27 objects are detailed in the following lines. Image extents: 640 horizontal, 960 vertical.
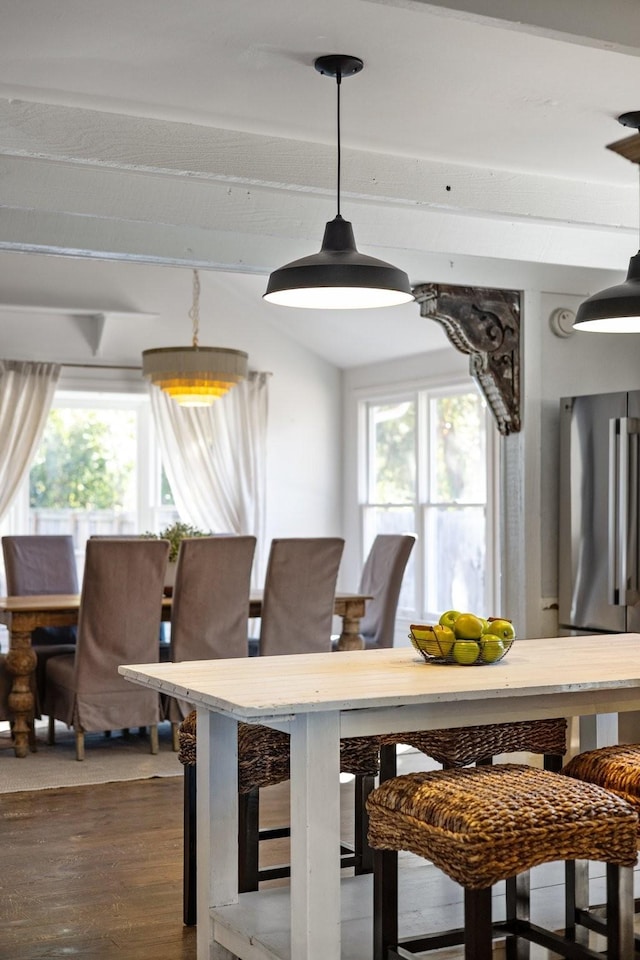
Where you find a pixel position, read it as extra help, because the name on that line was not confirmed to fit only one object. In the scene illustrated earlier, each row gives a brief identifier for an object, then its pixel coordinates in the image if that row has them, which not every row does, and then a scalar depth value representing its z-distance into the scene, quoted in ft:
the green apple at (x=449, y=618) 10.04
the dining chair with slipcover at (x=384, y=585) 21.44
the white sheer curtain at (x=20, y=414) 26.35
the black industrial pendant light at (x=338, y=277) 10.15
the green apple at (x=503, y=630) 9.95
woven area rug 16.61
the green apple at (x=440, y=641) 9.89
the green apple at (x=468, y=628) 9.87
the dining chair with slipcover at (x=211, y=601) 18.47
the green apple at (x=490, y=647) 9.86
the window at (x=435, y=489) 25.58
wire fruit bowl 9.82
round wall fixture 20.17
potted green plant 21.53
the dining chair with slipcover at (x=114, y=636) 17.93
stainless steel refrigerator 18.22
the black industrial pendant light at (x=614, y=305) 11.15
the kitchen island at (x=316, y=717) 8.14
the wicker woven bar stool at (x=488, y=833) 7.59
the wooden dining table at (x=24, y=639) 18.35
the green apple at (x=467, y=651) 9.80
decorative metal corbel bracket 19.61
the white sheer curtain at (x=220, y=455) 28.04
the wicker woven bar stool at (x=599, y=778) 9.14
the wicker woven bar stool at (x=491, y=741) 10.39
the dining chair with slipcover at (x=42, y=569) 22.02
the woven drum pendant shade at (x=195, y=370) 22.38
